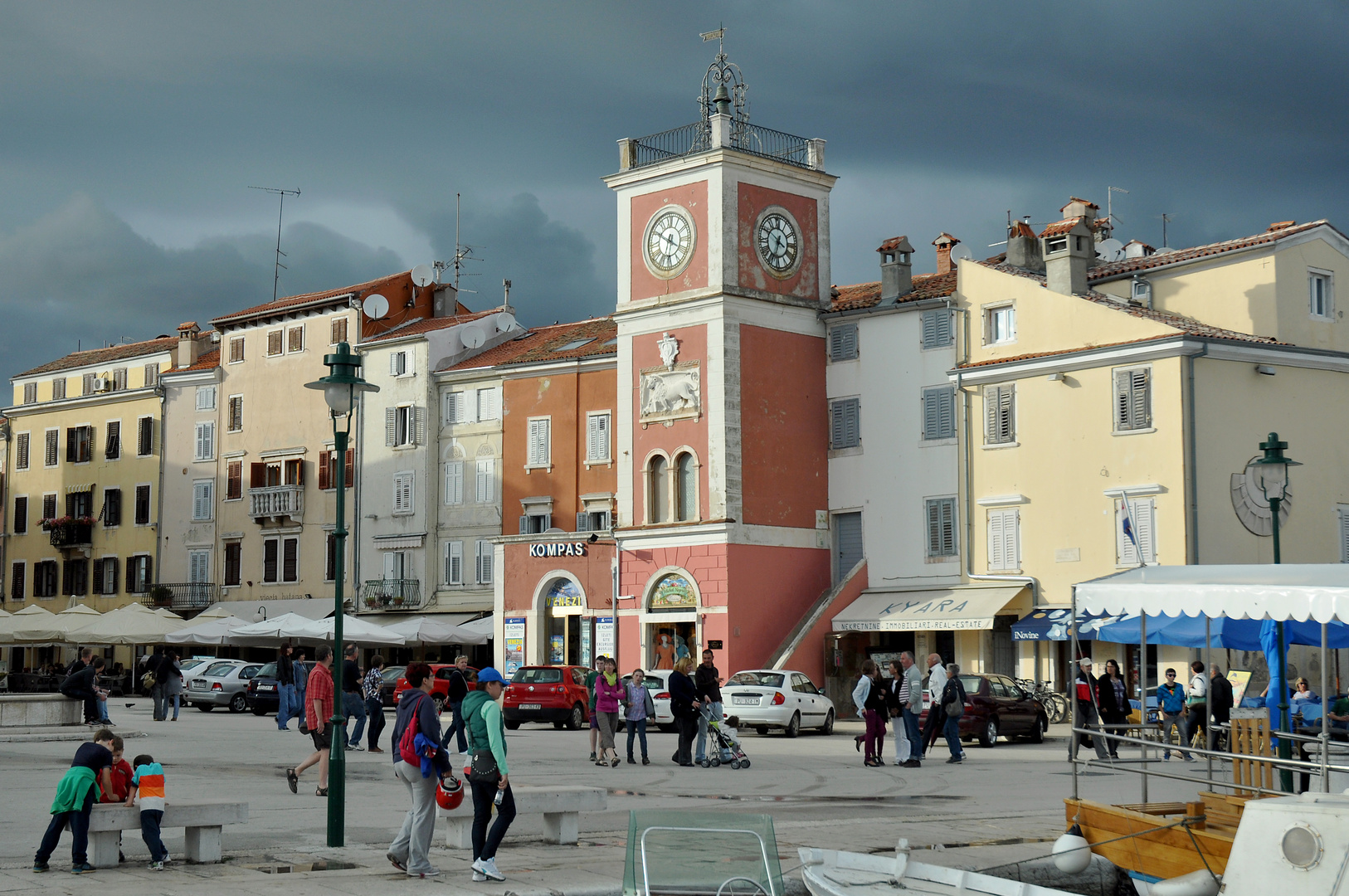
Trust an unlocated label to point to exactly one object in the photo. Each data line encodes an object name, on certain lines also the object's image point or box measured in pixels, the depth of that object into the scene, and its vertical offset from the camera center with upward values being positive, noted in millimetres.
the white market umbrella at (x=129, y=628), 45094 -1171
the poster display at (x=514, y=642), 47906 -1634
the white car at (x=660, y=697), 35688 -2376
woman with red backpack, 12727 -1481
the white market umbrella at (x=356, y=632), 43656 -1244
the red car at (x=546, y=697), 36688 -2464
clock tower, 43688 +5066
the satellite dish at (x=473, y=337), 56656 +8497
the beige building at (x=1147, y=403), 38031 +4336
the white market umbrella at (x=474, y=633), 49531 -1420
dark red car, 31969 -2458
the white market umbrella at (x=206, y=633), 47094 -1342
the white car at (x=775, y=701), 33938 -2376
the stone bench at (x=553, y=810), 14477 -1975
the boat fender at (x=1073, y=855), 13320 -2146
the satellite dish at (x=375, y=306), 57719 +9681
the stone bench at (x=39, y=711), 30438 -2301
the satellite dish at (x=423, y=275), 60344 +11272
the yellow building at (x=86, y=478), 65312 +4370
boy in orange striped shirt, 13188 -1733
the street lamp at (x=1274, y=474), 21578 +1469
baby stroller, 25312 -2506
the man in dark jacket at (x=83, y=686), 29688 -1805
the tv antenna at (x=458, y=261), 62000 +12290
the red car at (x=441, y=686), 35625 -2166
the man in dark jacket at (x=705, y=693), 25859 -1669
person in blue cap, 12328 -1404
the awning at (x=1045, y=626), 37812 -920
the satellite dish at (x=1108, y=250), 47594 +9626
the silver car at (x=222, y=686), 44188 -2686
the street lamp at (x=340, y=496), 14078 +801
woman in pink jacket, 25125 -1851
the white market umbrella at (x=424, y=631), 47906 -1330
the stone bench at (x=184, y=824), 13117 -1908
